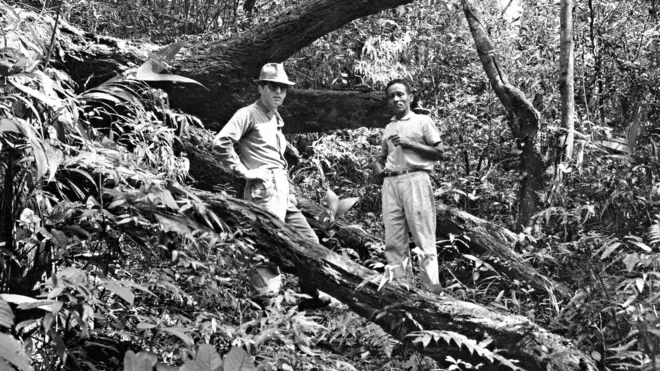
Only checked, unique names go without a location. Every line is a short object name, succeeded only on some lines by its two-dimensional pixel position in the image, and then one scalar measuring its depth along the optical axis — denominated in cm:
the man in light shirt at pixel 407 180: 540
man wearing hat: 496
